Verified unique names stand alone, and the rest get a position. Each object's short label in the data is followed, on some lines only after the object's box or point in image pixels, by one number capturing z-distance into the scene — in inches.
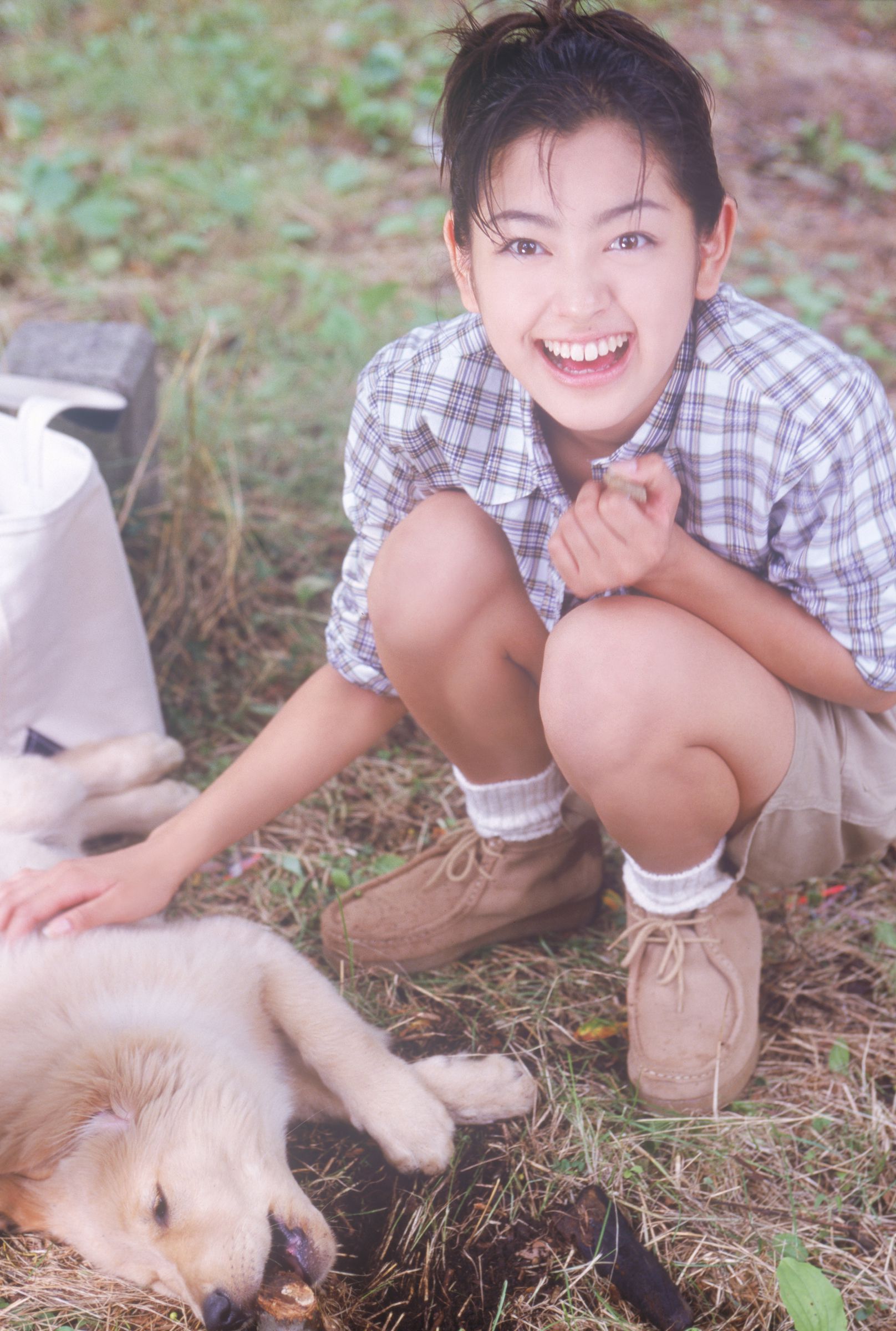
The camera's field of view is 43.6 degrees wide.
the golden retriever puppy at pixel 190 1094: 52.7
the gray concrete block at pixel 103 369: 97.7
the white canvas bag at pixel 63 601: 74.2
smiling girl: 52.6
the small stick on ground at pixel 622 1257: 54.2
